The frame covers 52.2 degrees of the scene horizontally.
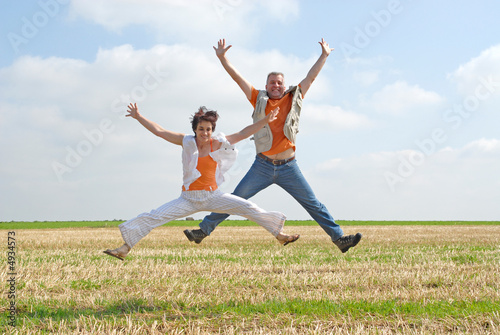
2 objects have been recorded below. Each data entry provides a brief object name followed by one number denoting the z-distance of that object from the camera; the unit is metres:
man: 6.96
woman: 6.25
